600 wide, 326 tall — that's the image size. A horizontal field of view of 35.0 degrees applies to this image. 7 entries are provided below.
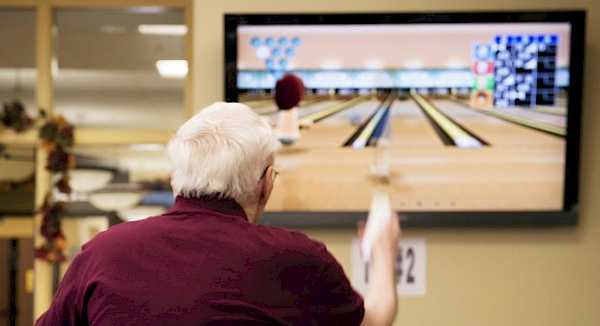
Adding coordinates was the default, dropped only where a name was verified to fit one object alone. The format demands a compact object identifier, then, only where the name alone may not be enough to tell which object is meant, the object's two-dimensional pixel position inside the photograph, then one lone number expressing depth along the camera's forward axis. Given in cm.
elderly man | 168
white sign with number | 396
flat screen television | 390
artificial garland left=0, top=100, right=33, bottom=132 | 505
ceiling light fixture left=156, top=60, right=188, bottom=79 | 503
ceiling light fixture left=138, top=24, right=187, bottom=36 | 492
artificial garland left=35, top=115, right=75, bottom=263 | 490
